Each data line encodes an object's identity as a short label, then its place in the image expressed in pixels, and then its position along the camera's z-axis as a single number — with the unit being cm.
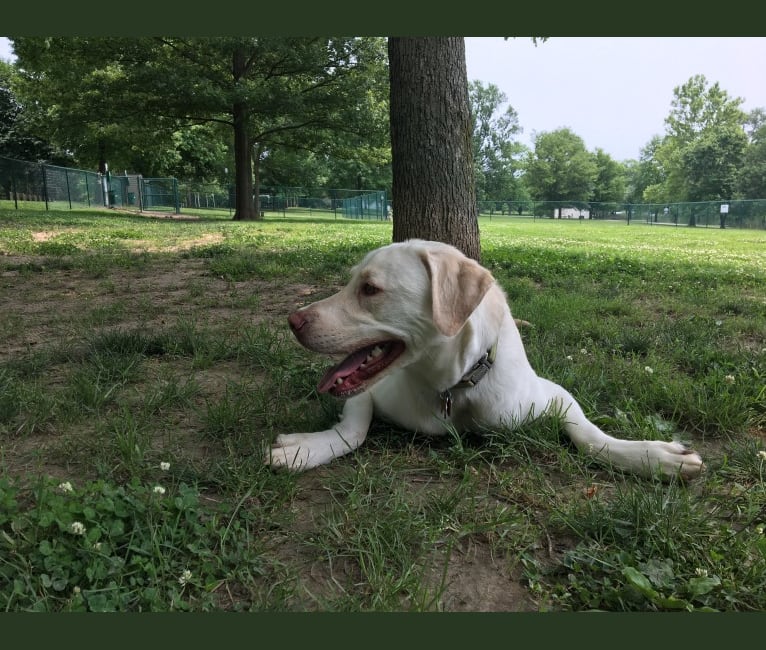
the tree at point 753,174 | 5734
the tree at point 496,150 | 9512
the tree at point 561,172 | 8394
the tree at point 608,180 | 9331
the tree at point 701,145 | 6034
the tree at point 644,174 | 8962
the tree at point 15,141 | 4712
